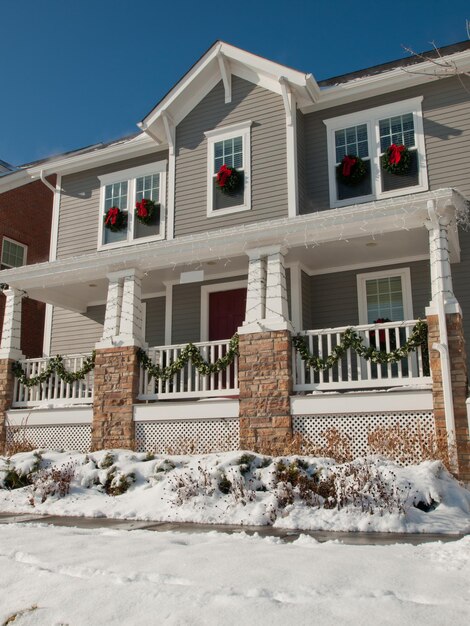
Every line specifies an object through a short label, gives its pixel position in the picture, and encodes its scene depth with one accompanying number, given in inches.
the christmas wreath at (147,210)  574.6
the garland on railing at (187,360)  420.8
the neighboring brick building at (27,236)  692.1
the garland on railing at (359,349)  369.7
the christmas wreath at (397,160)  484.4
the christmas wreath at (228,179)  533.0
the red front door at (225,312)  530.9
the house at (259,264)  383.9
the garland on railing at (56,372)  468.8
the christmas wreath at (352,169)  500.4
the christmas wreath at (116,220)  591.2
